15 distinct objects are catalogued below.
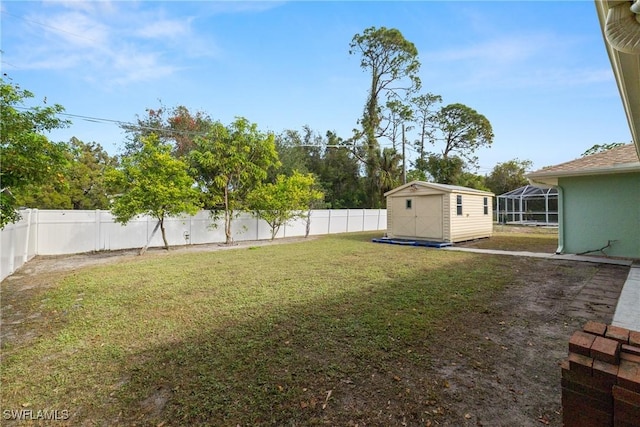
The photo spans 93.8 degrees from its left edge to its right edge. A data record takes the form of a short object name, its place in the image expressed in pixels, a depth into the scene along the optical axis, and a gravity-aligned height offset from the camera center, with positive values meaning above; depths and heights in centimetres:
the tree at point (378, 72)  2227 +1120
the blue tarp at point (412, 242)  1049 -80
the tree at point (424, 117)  2464 +876
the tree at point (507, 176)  2609 +407
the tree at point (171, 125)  1830 +604
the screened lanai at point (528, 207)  1910 +106
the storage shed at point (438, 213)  1097 +33
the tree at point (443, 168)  2528 +457
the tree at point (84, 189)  1357 +148
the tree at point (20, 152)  357 +80
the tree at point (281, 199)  1262 +90
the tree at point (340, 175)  2444 +382
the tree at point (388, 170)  2225 +385
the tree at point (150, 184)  898 +106
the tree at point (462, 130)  2547 +783
